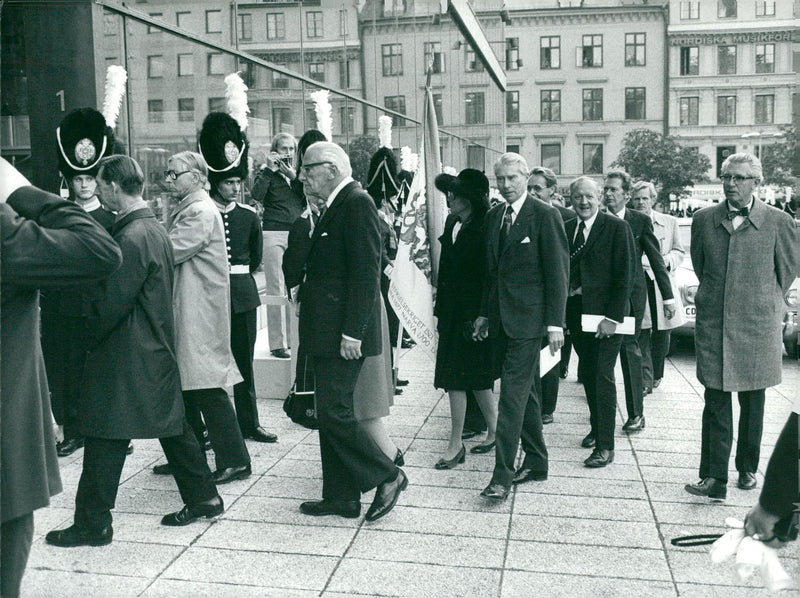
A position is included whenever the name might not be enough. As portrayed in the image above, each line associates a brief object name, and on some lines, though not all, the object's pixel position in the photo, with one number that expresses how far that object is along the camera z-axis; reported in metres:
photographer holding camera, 7.94
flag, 6.33
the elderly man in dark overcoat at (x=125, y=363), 4.43
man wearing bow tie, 5.38
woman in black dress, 6.03
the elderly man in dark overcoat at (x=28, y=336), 2.79
